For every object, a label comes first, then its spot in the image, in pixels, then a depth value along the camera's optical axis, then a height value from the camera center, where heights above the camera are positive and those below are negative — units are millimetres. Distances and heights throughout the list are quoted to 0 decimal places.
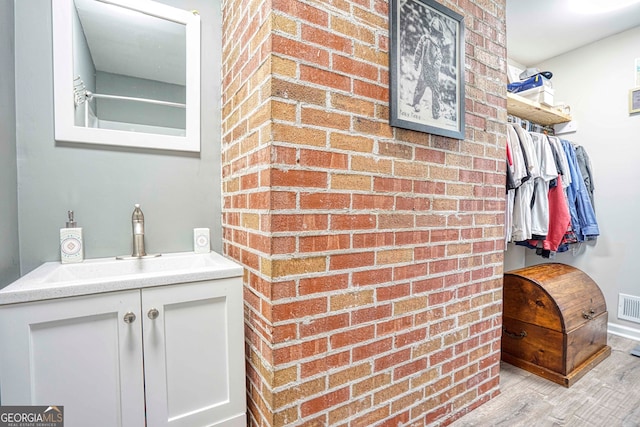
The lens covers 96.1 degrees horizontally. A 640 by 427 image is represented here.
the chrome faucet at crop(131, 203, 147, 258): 1382 -119
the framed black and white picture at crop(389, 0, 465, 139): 1200 +625
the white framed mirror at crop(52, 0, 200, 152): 1285 +659
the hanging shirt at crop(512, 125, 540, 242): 2072 +9
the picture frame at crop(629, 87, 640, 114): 2402 +878
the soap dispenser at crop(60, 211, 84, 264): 1267 -155
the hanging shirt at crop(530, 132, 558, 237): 2168 +138
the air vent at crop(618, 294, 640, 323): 2435 -886
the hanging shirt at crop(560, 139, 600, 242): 2398 +8
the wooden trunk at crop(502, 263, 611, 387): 1798 -784
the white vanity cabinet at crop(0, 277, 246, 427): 868 -505
